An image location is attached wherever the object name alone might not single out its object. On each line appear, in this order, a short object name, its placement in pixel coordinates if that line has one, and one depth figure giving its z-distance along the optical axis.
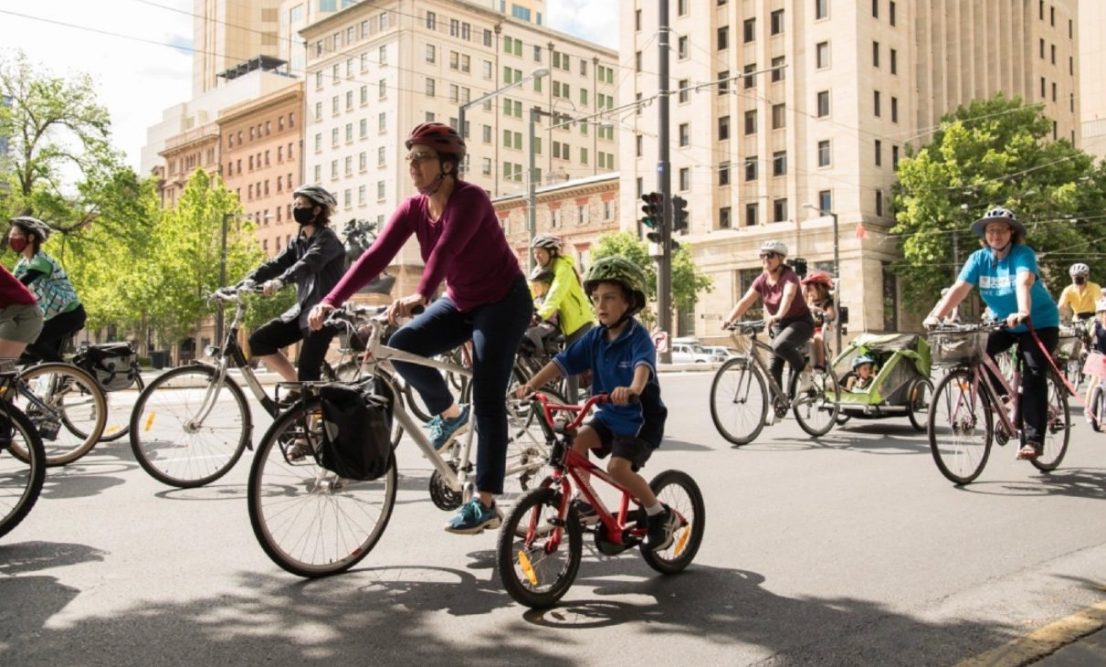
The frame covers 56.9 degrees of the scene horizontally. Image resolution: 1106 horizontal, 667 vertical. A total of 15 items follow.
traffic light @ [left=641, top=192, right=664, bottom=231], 23.72
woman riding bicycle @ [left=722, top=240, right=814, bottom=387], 9.44
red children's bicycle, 3.90
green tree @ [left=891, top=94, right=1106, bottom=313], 49.44
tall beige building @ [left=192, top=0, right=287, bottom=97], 130.38
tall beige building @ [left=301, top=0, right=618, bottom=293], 86.31
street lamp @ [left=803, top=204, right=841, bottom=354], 50.41
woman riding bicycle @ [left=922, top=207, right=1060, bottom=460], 7.07
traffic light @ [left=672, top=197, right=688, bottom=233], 23.83
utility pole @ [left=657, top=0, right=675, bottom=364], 24.97
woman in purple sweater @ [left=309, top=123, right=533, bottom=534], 4.61
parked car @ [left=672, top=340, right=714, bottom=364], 50.03
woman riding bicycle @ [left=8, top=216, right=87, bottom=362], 7.83
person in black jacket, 6.68
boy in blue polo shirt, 4.30
